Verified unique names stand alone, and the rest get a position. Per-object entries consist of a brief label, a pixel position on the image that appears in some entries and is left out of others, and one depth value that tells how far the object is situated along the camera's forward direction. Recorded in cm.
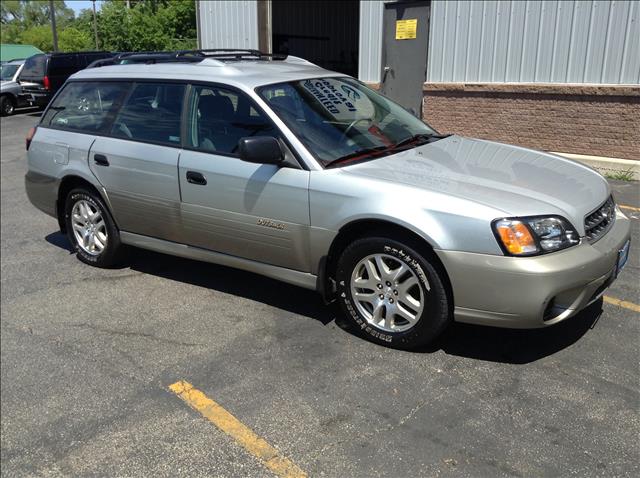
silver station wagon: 324
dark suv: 1891
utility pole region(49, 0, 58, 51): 3641
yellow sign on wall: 1079
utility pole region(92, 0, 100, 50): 2982
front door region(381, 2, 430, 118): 1073
